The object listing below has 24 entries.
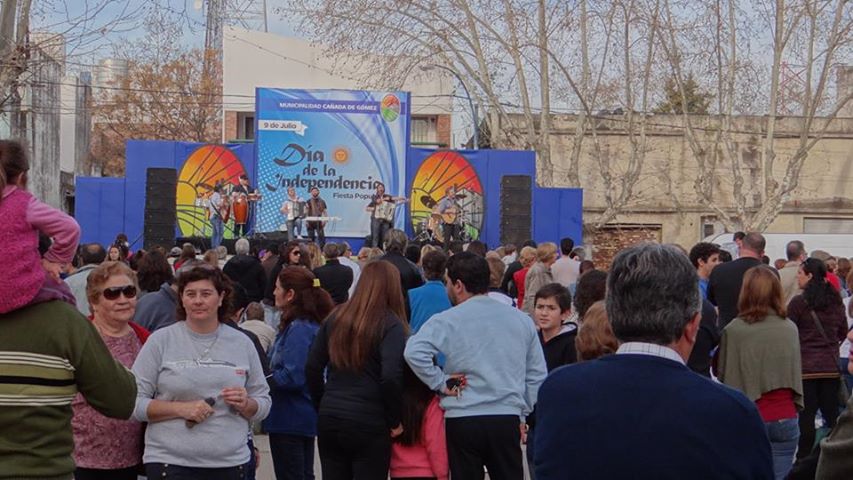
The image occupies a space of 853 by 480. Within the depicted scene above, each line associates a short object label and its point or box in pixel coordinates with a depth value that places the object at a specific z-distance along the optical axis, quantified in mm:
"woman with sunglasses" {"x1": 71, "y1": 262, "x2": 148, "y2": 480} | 5031
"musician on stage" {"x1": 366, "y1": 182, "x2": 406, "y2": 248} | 25547
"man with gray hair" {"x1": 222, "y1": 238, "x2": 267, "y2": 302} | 11211
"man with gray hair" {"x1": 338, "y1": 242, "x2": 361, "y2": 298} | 12081
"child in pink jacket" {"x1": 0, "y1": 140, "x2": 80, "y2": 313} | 3324
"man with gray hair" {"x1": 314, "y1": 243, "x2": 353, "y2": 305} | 10266
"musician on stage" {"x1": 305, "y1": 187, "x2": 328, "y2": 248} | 25438
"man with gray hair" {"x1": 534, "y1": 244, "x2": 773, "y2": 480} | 2734
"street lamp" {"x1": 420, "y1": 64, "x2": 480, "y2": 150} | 28128
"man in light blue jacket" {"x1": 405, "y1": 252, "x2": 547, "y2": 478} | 6047
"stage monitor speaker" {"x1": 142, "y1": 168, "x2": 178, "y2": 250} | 25719
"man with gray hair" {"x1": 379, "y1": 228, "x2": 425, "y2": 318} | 10133
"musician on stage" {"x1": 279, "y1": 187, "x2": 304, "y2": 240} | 25328
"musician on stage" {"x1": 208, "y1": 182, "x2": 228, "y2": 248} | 25672
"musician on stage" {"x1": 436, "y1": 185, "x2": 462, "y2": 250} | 26156
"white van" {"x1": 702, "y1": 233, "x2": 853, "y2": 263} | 22844
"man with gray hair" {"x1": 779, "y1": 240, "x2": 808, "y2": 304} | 11016
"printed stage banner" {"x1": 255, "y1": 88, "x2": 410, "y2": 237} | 26297
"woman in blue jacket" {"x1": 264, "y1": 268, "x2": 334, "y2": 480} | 6711
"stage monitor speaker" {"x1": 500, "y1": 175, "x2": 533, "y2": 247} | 26562
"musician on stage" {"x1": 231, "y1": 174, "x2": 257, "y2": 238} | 25531
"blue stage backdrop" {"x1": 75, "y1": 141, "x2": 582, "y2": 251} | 26688
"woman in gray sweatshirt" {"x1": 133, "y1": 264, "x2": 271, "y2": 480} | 5086
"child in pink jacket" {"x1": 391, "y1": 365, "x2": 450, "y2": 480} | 6102
